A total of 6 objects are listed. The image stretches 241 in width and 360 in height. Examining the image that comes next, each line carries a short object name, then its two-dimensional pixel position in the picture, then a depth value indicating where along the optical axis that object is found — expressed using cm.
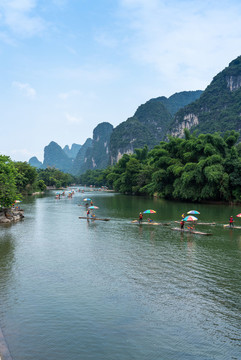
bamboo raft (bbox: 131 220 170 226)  3531
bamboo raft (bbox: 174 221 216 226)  3491
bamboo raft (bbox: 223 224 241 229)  3256
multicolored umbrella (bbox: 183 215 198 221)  3064
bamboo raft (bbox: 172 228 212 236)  2914
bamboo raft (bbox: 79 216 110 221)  3909
